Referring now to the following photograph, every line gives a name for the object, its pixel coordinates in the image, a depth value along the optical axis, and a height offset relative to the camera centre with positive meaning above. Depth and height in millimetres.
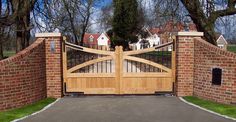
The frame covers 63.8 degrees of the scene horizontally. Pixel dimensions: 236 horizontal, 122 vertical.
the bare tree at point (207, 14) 9836 +2391
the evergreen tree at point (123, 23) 28553 +5480
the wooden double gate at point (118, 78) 6541 -665
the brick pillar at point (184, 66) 6467 -244
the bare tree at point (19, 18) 10566 +2381
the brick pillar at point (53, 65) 6419 -218
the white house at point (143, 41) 29388 +2809
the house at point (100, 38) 48008 +5656
